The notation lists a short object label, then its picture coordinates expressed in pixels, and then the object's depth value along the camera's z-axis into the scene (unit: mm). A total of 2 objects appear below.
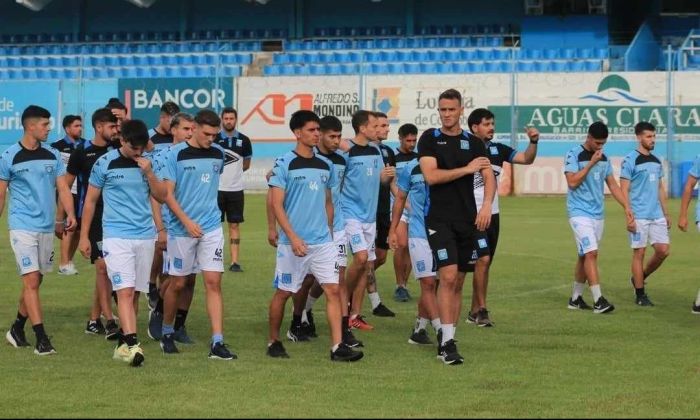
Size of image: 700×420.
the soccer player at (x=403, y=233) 14102
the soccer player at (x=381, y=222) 12484
